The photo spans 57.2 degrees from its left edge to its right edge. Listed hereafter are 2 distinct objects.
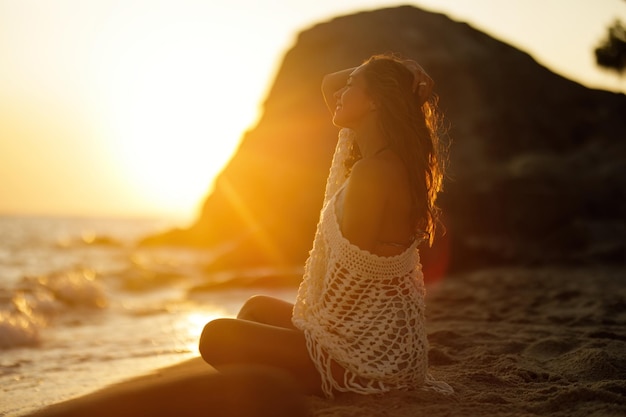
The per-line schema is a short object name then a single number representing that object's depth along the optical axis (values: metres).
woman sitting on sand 2.81
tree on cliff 19.80
